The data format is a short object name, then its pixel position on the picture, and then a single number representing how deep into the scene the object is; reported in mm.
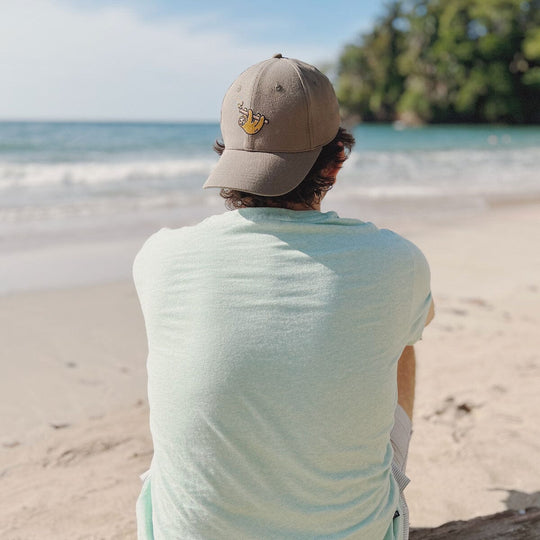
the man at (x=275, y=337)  1116
